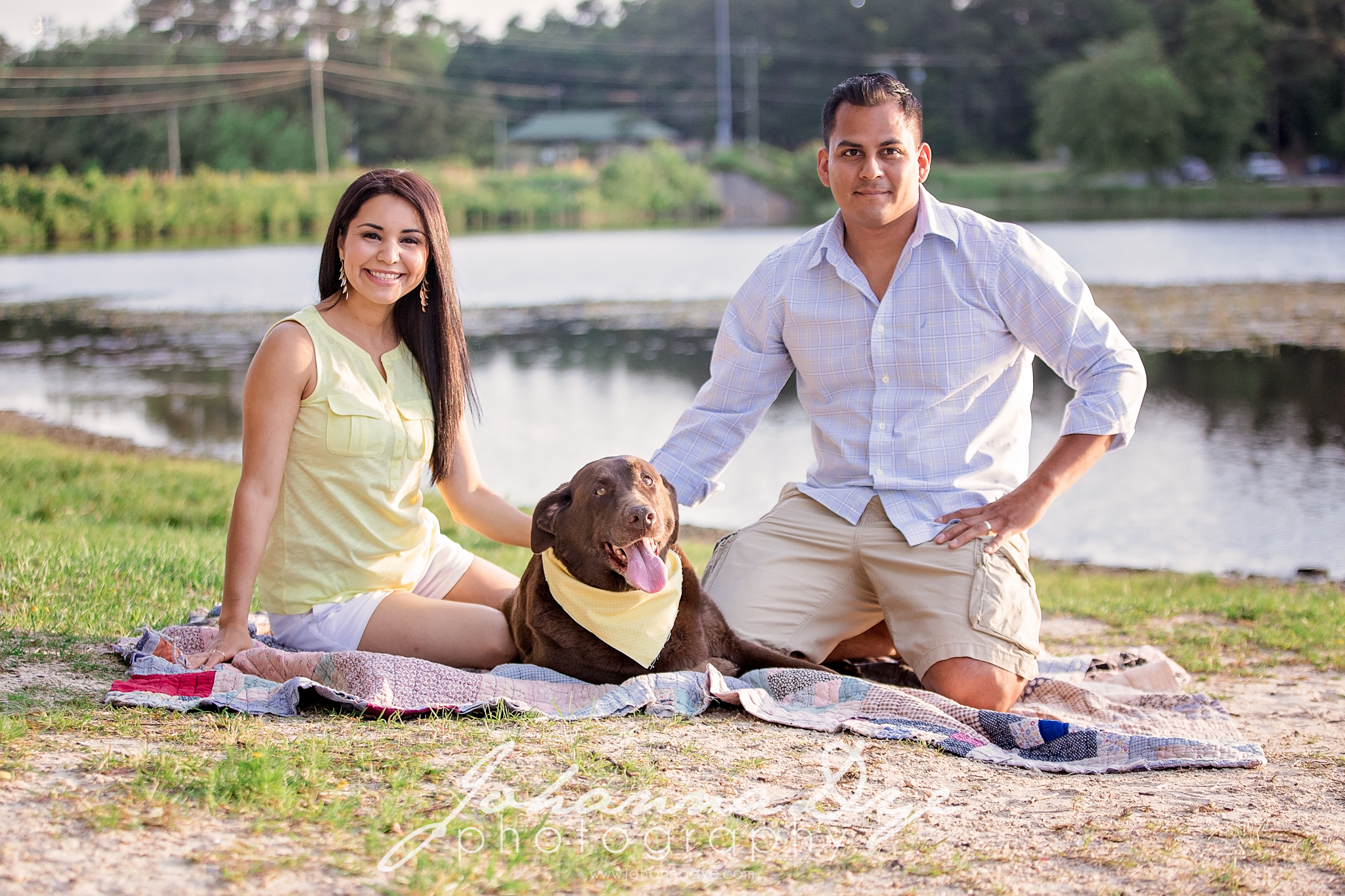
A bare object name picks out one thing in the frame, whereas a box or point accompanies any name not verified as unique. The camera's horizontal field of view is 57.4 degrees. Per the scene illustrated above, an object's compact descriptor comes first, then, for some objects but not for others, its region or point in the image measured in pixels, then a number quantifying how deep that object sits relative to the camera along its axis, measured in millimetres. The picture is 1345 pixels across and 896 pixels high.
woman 3930
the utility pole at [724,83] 81812
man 4188
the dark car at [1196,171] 62000
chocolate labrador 3689
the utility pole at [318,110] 55094
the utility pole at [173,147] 63250
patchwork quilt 3557
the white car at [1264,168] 62062
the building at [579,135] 89125
